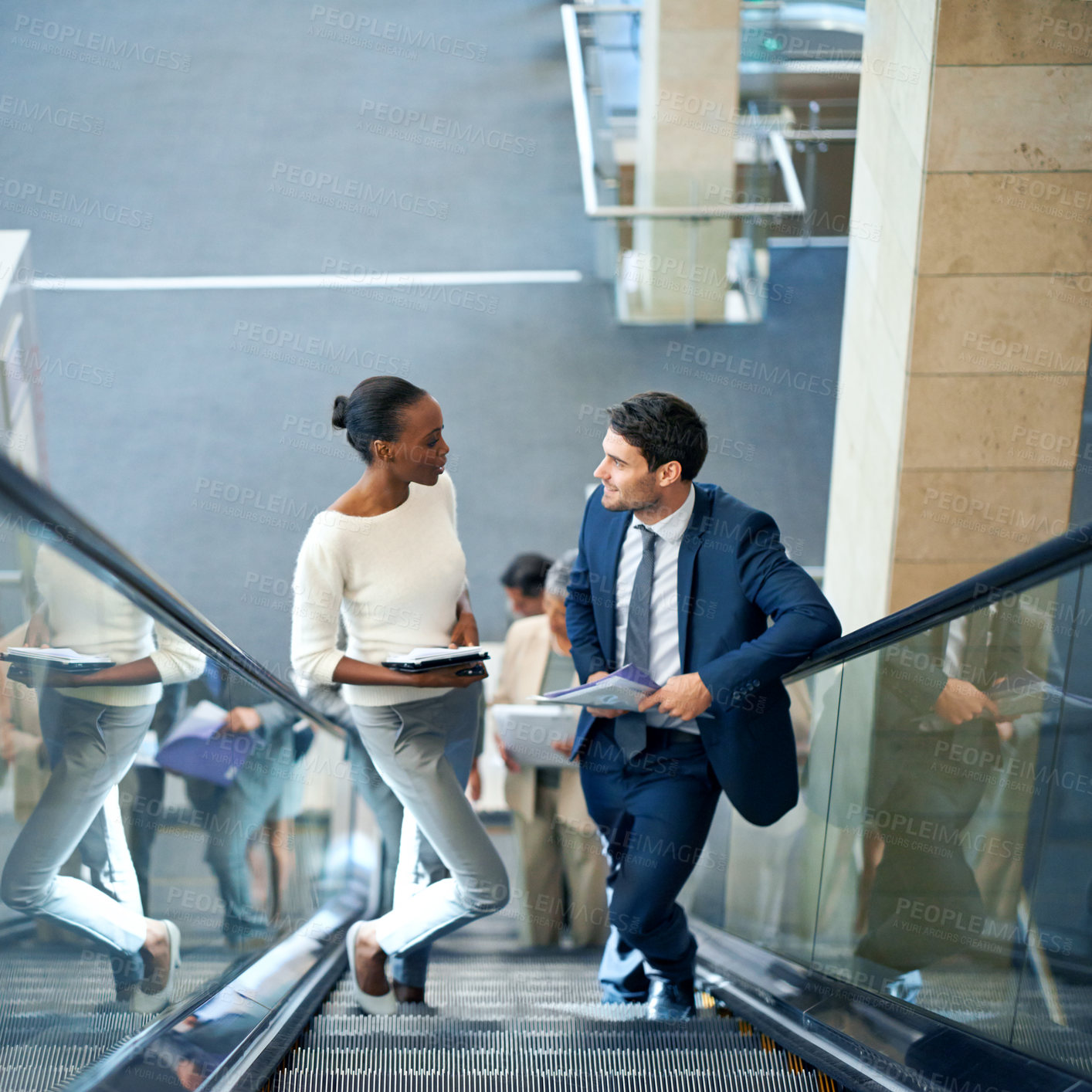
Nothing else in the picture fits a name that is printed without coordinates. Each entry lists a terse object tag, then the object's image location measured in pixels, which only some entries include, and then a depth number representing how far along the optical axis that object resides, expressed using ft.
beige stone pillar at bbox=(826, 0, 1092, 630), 13.84
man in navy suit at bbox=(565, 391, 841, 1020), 10.46
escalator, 7.50
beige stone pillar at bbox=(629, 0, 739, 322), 32.63
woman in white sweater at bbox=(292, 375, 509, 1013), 10.64
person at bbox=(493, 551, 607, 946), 16.97
